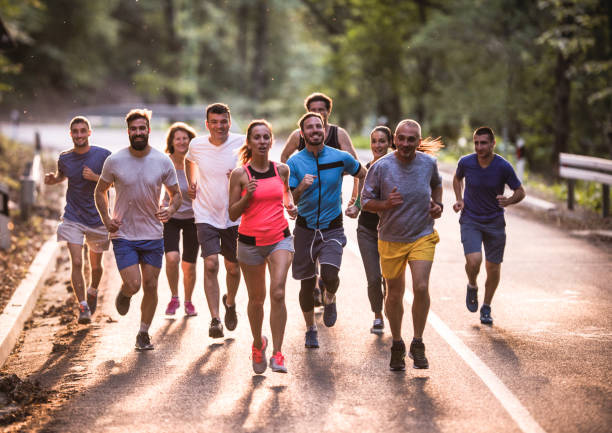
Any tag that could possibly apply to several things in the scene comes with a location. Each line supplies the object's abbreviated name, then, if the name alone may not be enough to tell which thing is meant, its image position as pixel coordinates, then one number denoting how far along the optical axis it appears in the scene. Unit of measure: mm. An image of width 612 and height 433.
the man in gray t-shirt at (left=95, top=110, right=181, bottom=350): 15625
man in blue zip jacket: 15461
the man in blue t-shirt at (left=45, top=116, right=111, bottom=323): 17781
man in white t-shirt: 16937
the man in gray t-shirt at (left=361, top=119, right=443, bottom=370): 14375
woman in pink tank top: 13992
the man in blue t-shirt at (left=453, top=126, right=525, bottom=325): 17687
